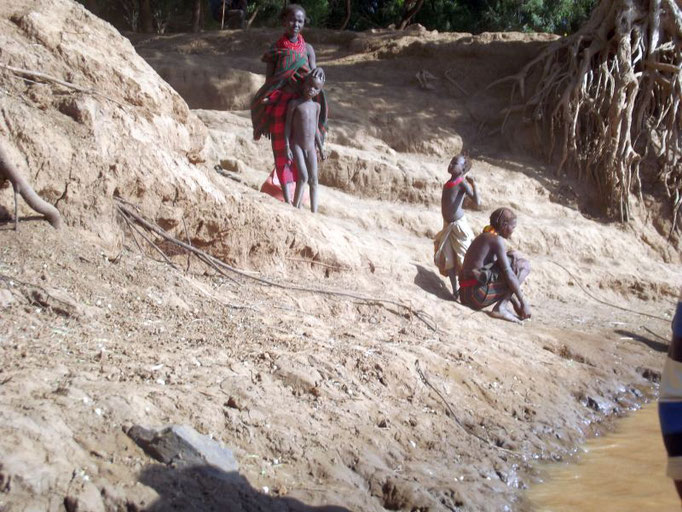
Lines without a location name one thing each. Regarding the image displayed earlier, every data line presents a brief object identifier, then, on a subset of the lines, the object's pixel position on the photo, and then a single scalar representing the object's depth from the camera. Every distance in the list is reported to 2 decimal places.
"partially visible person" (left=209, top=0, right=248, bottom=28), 15.08
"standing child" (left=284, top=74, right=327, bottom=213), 6.92
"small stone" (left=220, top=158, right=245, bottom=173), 8.47
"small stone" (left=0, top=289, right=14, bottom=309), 3.73
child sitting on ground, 6.88
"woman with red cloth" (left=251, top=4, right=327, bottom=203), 6.91
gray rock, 2.99
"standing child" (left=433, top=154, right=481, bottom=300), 7.25
